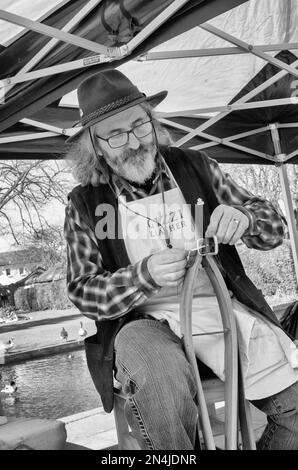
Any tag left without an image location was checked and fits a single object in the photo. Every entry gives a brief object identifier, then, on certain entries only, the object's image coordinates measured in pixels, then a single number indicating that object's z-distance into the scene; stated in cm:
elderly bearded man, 143
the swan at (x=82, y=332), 1166
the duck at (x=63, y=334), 1170
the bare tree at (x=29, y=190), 1230
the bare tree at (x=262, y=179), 1370
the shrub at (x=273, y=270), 1395
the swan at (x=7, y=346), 1140
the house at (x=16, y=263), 1205
